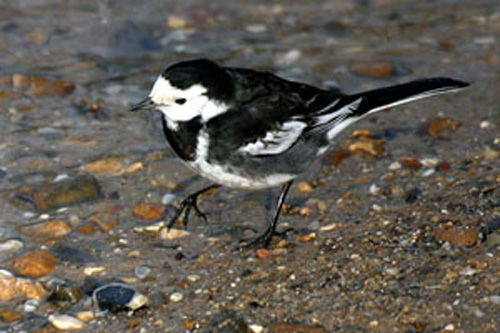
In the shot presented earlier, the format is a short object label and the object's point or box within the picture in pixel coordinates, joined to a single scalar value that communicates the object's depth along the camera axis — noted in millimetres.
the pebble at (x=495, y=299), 8617
